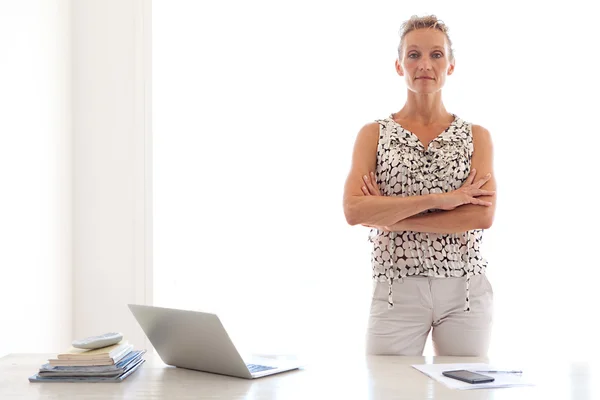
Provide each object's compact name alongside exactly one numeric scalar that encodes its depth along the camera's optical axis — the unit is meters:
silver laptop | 1.73
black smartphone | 1.70
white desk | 1.63
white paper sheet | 1.68
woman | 2.33
